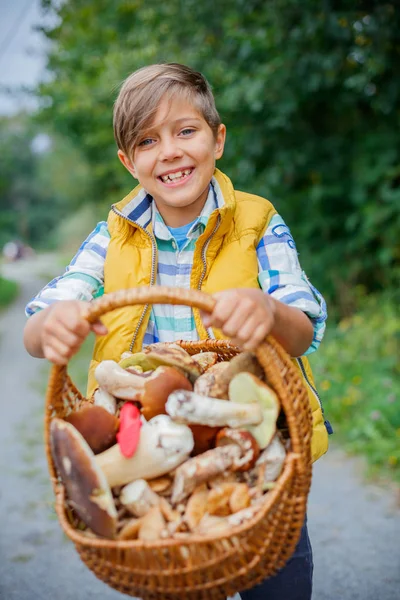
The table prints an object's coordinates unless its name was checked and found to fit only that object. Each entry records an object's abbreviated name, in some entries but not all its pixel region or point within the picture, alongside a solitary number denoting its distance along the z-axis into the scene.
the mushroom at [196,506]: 1.17
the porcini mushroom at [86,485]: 1.14
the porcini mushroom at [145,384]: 1.27
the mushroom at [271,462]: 1.22
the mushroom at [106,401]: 1.35
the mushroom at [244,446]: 1.22
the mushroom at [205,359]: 1.48
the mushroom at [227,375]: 1.29
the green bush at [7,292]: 12.30
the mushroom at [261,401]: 1.23
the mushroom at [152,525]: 1.13
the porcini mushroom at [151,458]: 1.21
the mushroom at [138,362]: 1.41
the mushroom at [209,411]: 1.21
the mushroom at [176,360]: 1.35
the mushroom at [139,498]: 1.18
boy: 1.59
